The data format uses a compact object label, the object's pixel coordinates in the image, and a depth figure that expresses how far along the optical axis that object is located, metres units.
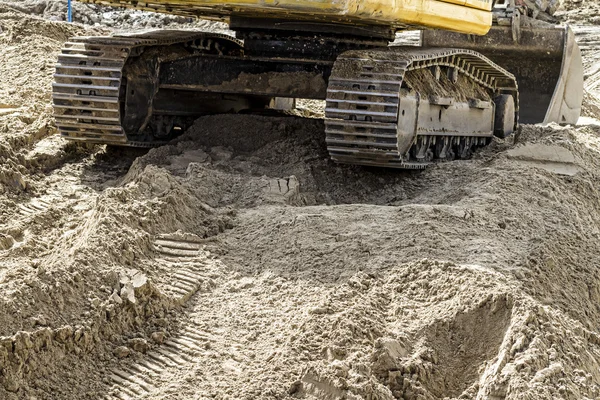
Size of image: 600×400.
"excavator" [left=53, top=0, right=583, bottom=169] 13.96
